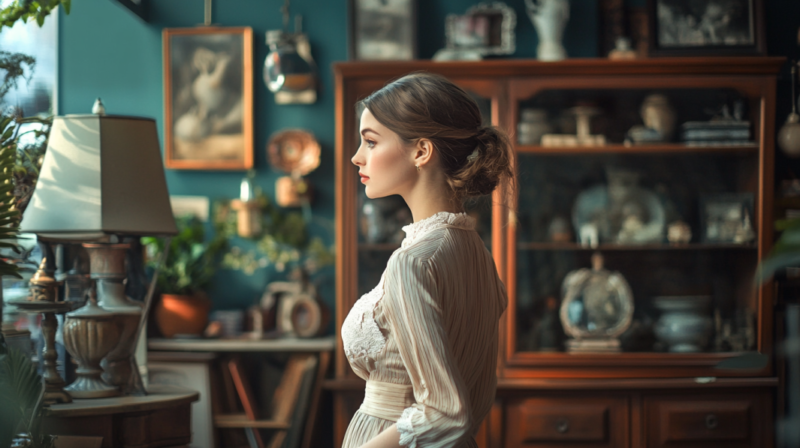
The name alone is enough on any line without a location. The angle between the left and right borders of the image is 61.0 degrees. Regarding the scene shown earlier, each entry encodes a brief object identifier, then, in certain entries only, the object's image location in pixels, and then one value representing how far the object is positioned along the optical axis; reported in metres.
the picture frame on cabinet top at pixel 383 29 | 3.25
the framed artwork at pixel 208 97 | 3.44
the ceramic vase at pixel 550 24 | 3.13
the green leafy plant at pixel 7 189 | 1.48
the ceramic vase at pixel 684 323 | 2.95
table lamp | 1.81
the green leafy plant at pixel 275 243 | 3.34
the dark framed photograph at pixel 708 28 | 3.00
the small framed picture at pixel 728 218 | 2.93
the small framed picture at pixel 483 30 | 3.24
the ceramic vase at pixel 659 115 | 2.97
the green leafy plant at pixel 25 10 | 1.58
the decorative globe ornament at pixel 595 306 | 3.00
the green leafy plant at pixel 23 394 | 1.48
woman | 1.10
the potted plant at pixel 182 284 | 3.13
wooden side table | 1.76
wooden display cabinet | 2.81
